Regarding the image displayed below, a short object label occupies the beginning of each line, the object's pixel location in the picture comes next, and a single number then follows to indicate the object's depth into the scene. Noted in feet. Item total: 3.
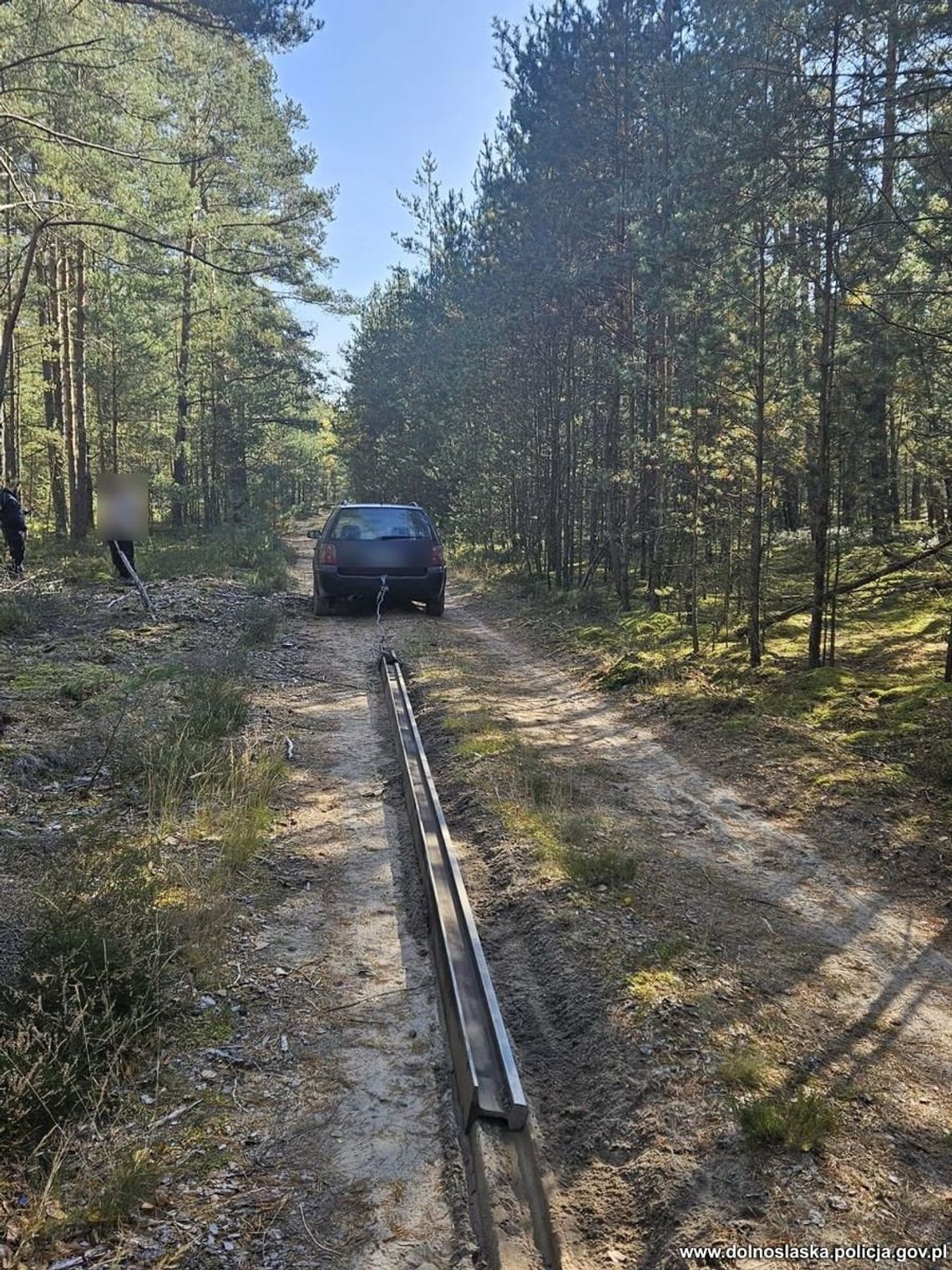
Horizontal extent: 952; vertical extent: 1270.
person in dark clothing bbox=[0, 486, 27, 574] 50.26
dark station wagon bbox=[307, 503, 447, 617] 45.50
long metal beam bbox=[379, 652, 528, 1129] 9.51
